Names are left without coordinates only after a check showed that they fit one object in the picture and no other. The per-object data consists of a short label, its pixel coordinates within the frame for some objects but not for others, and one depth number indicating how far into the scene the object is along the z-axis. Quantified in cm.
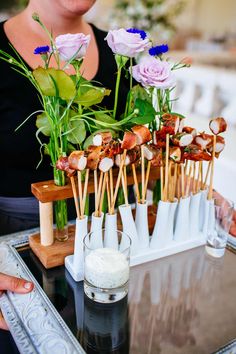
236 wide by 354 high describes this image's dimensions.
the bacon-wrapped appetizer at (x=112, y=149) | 69
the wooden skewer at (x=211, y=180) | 80
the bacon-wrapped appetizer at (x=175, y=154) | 76
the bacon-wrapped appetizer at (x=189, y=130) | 79
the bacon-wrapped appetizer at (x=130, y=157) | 75
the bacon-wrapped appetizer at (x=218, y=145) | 81
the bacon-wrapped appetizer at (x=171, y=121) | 75
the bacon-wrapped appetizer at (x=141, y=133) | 70
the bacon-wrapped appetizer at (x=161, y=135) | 75
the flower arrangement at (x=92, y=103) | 65
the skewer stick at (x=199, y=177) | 85
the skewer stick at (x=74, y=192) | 72
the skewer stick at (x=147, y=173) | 80
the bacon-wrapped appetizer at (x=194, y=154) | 78
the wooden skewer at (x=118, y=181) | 74
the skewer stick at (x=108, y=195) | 76
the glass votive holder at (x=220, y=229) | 83
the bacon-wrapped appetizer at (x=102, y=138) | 68
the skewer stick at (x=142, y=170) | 76
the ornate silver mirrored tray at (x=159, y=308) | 60
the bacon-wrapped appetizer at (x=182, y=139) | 76
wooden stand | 75
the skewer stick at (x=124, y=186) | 76
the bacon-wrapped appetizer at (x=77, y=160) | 67
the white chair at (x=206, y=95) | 223
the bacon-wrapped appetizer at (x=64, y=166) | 69
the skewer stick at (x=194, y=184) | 86
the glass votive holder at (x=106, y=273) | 66
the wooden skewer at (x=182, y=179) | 83
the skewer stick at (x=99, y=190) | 73
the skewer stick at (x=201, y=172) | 85
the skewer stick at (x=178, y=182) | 84
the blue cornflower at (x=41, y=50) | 63
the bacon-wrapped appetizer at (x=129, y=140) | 69
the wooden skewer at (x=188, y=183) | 84
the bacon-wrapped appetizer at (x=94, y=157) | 69
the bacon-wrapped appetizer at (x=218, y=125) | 79
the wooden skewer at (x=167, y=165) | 76
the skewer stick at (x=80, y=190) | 72
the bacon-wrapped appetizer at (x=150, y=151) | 77
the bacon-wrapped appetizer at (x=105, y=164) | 70
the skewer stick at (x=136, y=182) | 80
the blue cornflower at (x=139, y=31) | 67
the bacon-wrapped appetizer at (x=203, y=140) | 80
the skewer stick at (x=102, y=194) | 75
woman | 91
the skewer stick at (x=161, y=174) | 80
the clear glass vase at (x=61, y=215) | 76
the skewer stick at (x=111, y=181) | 74
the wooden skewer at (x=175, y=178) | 82
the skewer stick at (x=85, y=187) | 72
